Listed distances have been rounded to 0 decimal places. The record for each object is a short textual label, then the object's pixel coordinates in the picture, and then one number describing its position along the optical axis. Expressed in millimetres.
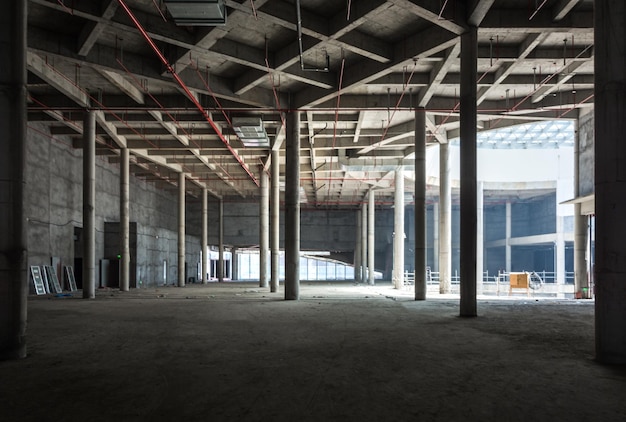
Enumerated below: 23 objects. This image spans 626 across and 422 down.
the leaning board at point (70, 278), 30297
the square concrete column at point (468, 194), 14953
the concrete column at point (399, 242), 34562
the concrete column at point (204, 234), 45094
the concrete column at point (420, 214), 21750
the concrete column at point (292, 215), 22531
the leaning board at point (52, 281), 27953
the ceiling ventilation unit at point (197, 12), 12438
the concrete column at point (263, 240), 35031
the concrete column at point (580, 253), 24781
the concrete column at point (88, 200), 23547
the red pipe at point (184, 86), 15175
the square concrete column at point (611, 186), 8045
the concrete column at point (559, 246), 47875
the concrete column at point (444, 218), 27422
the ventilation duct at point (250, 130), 23594
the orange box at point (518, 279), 26828
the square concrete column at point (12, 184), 8289
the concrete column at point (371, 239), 45625
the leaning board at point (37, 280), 26344
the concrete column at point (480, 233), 38953
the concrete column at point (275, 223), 28703
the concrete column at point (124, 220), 30516
